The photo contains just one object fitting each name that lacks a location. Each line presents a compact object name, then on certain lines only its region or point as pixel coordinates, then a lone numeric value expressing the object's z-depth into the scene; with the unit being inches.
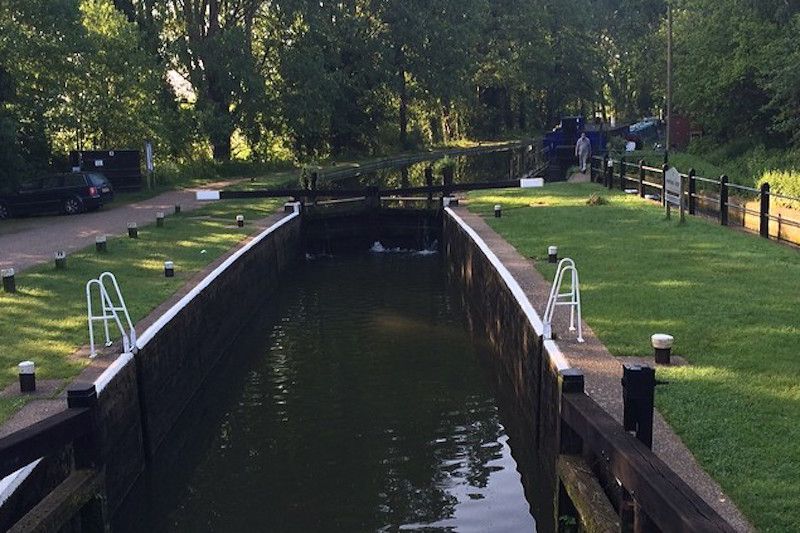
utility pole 1523.9
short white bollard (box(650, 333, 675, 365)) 325.1
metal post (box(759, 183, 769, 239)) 664.4
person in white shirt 1412.4
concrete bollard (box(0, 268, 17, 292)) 528.1
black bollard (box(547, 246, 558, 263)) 553.6
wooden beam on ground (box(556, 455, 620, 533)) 236.4
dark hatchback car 1032.8
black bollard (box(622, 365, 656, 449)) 235.1
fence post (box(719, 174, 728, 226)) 744.3
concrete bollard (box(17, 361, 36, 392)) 334.6
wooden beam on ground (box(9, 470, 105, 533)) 242.2
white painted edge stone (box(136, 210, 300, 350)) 401.1
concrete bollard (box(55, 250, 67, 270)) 613.6
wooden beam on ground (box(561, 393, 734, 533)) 179.5
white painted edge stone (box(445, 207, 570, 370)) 336.0
